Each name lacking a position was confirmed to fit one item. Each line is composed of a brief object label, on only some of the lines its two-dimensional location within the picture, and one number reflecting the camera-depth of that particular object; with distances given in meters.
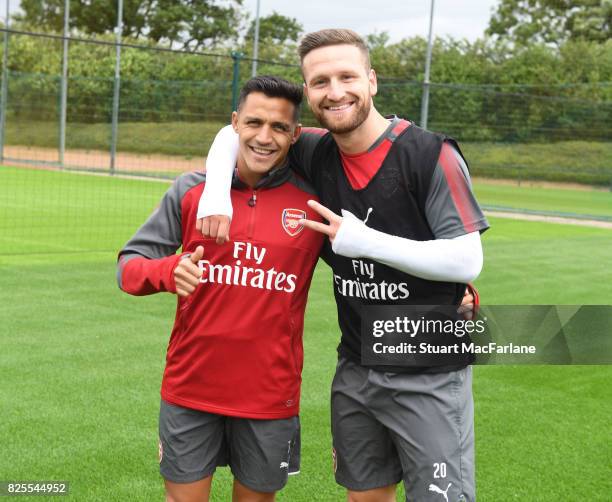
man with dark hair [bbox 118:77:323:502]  3.27
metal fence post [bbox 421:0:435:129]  21.61
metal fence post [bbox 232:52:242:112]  14.54
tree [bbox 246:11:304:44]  54.75
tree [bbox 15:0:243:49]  52.16
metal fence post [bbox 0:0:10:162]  24.93
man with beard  2.97
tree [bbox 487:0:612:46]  46.81
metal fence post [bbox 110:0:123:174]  23.33
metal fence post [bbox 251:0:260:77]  30.93
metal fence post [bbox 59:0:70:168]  26.55
